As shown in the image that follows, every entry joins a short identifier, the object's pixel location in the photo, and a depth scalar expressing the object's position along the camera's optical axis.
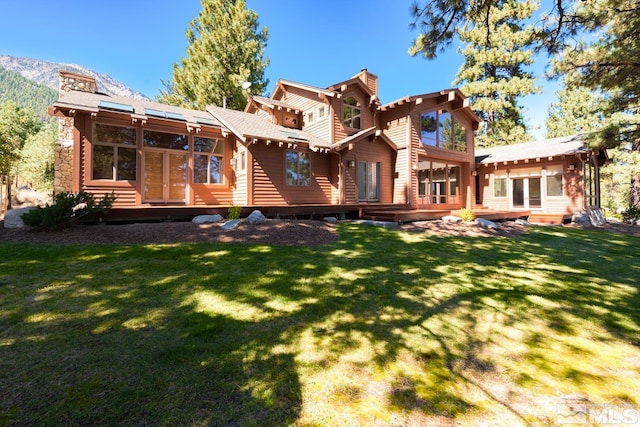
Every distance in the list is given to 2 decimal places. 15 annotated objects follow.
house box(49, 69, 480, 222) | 10.09
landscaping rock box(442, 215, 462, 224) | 10.87
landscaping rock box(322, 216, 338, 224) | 10.35
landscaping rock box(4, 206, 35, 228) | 6.71
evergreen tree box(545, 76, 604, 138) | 29.41
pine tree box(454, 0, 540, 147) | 24.14
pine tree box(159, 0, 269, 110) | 22.25
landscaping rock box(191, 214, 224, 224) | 8.41
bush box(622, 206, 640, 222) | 14.15
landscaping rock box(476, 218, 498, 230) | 9.87
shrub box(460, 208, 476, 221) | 11.19
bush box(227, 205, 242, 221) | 8.98
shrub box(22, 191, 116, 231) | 6.14
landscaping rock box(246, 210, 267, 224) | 8.09
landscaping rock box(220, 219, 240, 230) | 7.31
